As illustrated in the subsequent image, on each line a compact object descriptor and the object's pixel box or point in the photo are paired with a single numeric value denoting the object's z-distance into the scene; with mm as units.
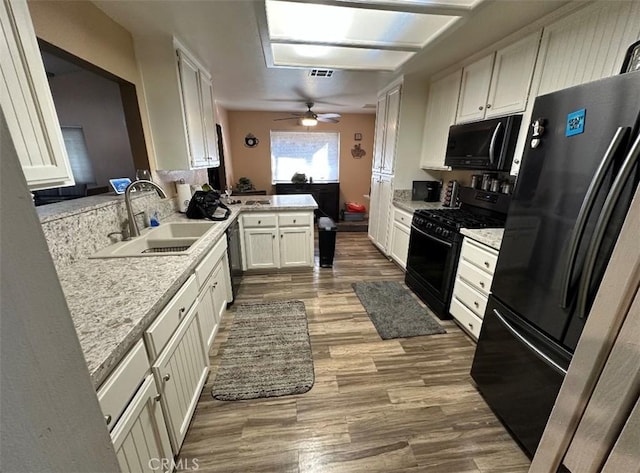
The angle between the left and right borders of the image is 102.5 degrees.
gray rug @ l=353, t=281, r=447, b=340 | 2242
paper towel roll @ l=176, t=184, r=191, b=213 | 2551
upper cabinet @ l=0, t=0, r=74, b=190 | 795
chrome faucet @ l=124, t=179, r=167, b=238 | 1600
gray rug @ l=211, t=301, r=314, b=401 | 1680
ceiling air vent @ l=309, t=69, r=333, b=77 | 2829
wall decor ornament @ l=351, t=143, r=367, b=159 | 6035
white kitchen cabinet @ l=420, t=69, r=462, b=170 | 2705
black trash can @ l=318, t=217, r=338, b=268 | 3410
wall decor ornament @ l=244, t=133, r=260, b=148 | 5652
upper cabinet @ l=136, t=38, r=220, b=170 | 2117
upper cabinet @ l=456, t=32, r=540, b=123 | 1896
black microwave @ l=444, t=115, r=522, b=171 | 2006
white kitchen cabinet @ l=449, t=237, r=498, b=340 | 1855
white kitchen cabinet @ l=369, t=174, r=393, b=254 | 3600
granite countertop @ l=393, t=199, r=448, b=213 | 2973
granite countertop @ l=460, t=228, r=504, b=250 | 1759
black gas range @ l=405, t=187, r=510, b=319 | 2211
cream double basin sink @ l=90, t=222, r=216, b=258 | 1502
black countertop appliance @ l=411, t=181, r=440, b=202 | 3398
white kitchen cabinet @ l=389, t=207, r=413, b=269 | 3086
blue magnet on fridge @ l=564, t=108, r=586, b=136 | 1010
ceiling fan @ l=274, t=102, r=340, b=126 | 4410
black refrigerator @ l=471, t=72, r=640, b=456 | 892
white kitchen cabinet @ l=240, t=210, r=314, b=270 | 3012
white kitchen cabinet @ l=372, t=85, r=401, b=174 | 3262
